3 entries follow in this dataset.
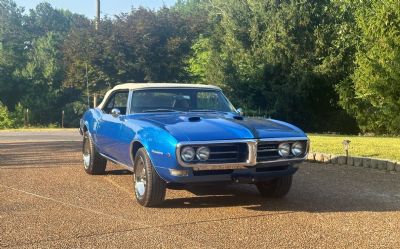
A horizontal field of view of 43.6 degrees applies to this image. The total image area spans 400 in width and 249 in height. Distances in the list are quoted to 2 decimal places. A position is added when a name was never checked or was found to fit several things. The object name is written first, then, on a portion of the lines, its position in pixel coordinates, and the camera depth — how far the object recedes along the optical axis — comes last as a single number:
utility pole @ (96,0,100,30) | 33.07
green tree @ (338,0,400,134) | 21.05
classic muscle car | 5.70
